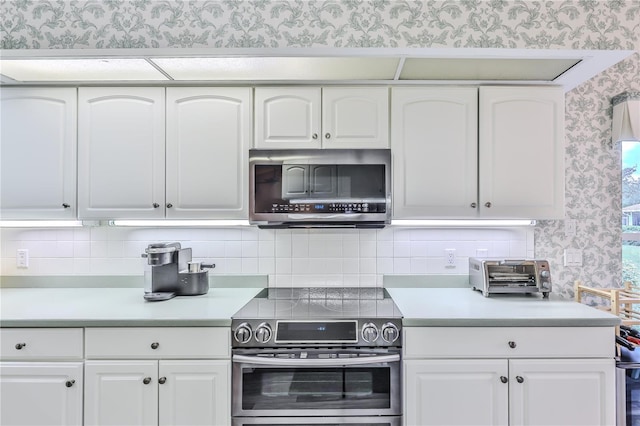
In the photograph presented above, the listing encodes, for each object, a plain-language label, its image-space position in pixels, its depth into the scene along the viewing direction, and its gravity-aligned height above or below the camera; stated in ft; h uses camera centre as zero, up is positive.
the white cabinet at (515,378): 5.35 -2.38
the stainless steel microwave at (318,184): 6.30 +0.54
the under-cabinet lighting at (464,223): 6.90 -0.15
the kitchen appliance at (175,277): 6.70 -1.16
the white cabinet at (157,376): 5.31 -2.35
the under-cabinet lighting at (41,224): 6.74 -0.18
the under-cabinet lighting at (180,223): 6.89 -0.16
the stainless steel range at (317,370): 5.32 -2.29
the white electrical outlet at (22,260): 7.50 -0.94
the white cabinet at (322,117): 6.49 +1.74
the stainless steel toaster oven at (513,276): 6.63 -1.11
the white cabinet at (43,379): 5.33 -2.41
